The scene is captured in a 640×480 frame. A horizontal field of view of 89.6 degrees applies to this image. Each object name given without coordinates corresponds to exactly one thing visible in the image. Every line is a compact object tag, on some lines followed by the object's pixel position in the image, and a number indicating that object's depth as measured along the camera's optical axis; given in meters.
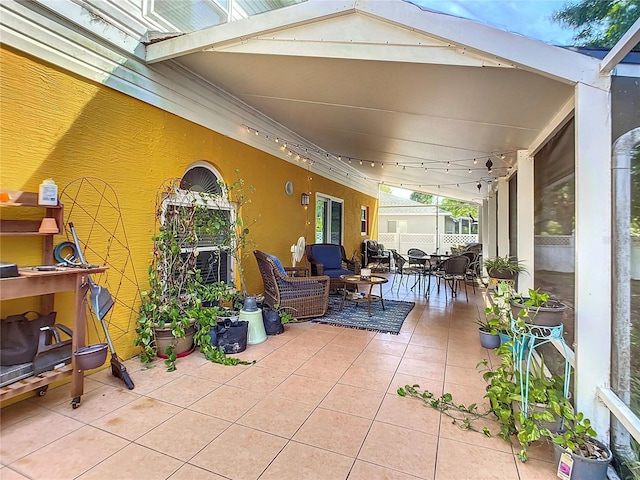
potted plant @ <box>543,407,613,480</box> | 1.64
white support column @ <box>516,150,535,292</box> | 3.94
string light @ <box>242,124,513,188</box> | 4.96
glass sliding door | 7.65
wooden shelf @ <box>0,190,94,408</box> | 2.03
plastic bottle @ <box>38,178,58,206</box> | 2.31
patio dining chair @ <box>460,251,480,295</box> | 7.63
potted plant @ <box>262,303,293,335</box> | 4.02
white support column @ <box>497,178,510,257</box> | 5.82
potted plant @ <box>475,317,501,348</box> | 3.59
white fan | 5.63
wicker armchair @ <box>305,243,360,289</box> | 6.10
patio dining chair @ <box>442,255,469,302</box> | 6.32
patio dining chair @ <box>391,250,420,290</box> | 7.40
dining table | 7.27
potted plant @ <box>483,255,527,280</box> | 4.04
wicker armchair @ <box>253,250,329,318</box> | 4.33
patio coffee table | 5.07
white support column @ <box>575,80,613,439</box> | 1.95
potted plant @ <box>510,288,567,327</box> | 2.00
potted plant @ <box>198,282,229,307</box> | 3.55
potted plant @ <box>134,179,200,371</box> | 3.18
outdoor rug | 4.38
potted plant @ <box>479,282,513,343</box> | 2.18
